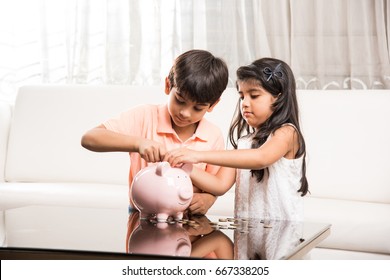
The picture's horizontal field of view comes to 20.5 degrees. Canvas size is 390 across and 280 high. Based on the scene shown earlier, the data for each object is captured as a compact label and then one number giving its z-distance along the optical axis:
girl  3.09
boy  2.87
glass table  2.36
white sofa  3.79
